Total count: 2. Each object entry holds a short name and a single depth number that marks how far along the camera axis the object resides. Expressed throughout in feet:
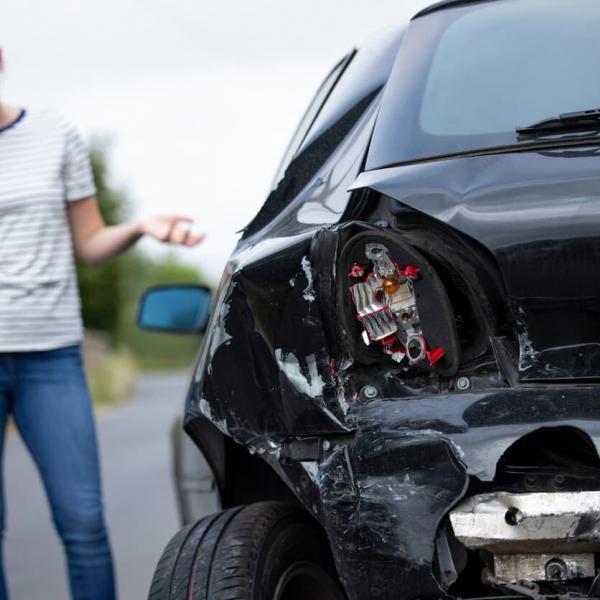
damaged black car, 8.29
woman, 13.28
